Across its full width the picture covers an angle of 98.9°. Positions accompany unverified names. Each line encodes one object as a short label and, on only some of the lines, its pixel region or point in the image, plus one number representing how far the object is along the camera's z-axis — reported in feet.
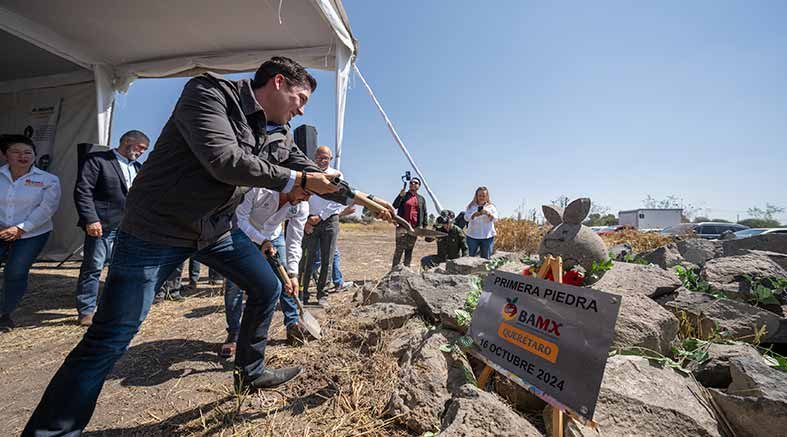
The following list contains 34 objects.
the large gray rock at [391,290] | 10.89
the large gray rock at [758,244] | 13.13
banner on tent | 20.77
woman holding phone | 18.84
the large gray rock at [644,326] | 6.25
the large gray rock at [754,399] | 4.64
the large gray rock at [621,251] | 13.99
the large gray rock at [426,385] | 5.44
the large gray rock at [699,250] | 14.26
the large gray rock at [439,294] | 8.11
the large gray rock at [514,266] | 10.80
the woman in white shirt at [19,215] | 10.41
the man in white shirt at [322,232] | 13.26
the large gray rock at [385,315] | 9.02
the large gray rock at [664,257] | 12.46
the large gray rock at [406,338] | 7.58
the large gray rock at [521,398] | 5.81
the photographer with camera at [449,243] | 19.92
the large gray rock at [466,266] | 12.65
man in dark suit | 11.09
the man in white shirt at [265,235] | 8.61
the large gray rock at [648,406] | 4.66
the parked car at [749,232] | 50.25
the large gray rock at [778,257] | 10.93
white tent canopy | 14.83
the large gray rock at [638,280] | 7.77
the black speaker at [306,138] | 15.55
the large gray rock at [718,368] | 6.06
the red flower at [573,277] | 8.44
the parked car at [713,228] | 61.33
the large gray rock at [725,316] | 7.41
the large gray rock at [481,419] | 4.45
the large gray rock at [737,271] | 8.82
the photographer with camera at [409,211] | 19.06
